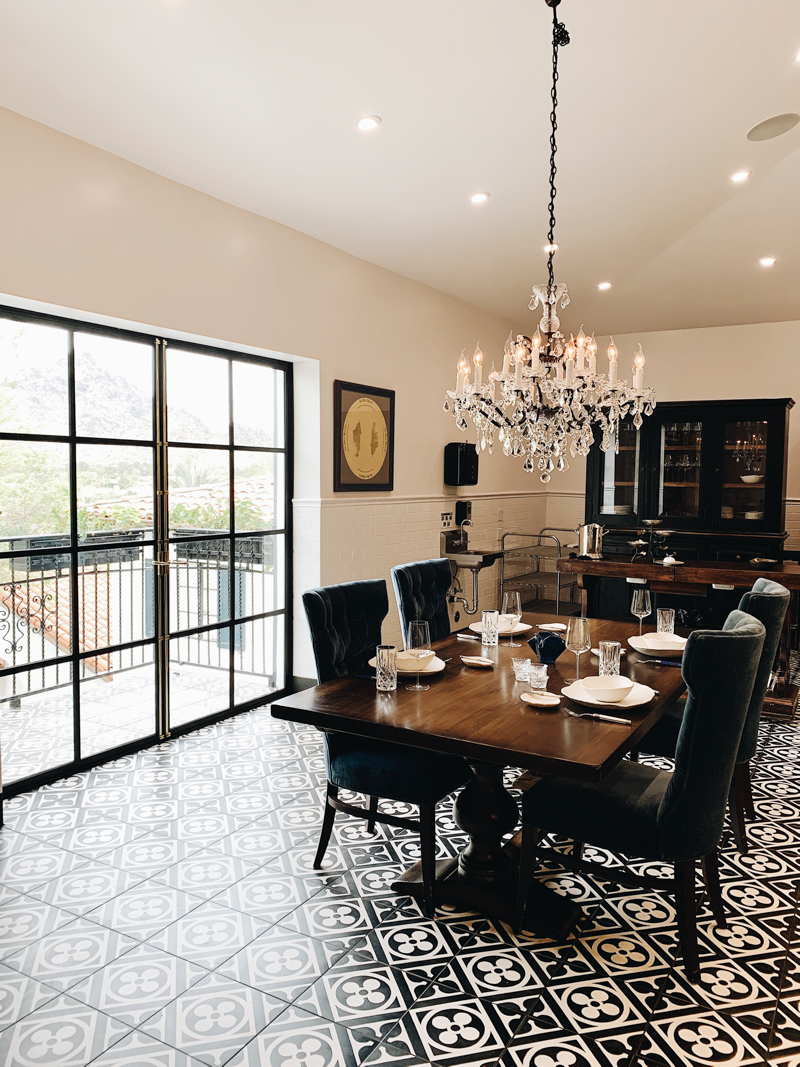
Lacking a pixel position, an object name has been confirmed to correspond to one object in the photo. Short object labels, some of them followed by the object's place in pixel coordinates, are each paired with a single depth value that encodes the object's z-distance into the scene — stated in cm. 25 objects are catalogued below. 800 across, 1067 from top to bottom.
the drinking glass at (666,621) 311
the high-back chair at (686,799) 196
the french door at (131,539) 325
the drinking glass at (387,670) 241
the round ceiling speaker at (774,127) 309
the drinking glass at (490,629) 303
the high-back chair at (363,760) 237
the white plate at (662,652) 291
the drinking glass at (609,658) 245
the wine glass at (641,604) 307
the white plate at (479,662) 278
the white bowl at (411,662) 253
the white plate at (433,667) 253
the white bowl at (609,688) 228
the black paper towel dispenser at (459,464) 600
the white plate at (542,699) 228
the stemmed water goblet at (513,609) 307
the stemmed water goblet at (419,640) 254
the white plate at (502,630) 317
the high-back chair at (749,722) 268
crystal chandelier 273
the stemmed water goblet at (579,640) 266
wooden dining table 195
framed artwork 477
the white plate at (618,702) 226
